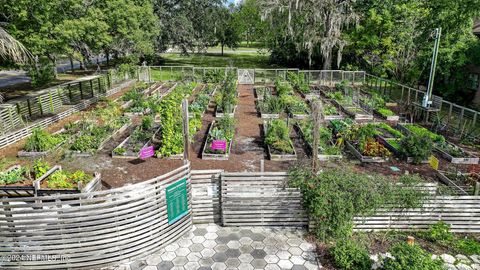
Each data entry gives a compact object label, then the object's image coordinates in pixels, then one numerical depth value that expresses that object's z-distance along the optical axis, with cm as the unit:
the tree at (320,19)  2688
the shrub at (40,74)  1617
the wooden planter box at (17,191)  812
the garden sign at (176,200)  677
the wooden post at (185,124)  751
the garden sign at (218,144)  1116
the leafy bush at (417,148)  1109
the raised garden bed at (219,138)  1135
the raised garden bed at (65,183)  819
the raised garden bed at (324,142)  1133
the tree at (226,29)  4097
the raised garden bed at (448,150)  1133
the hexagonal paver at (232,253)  664
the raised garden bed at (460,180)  883
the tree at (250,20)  4203
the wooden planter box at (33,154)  1145
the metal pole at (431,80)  1418
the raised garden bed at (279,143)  1139
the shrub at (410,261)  503
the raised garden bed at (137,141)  1153
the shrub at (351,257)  598
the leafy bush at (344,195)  645
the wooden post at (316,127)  731
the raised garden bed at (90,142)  1171
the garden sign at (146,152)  1021
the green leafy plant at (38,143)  1160
